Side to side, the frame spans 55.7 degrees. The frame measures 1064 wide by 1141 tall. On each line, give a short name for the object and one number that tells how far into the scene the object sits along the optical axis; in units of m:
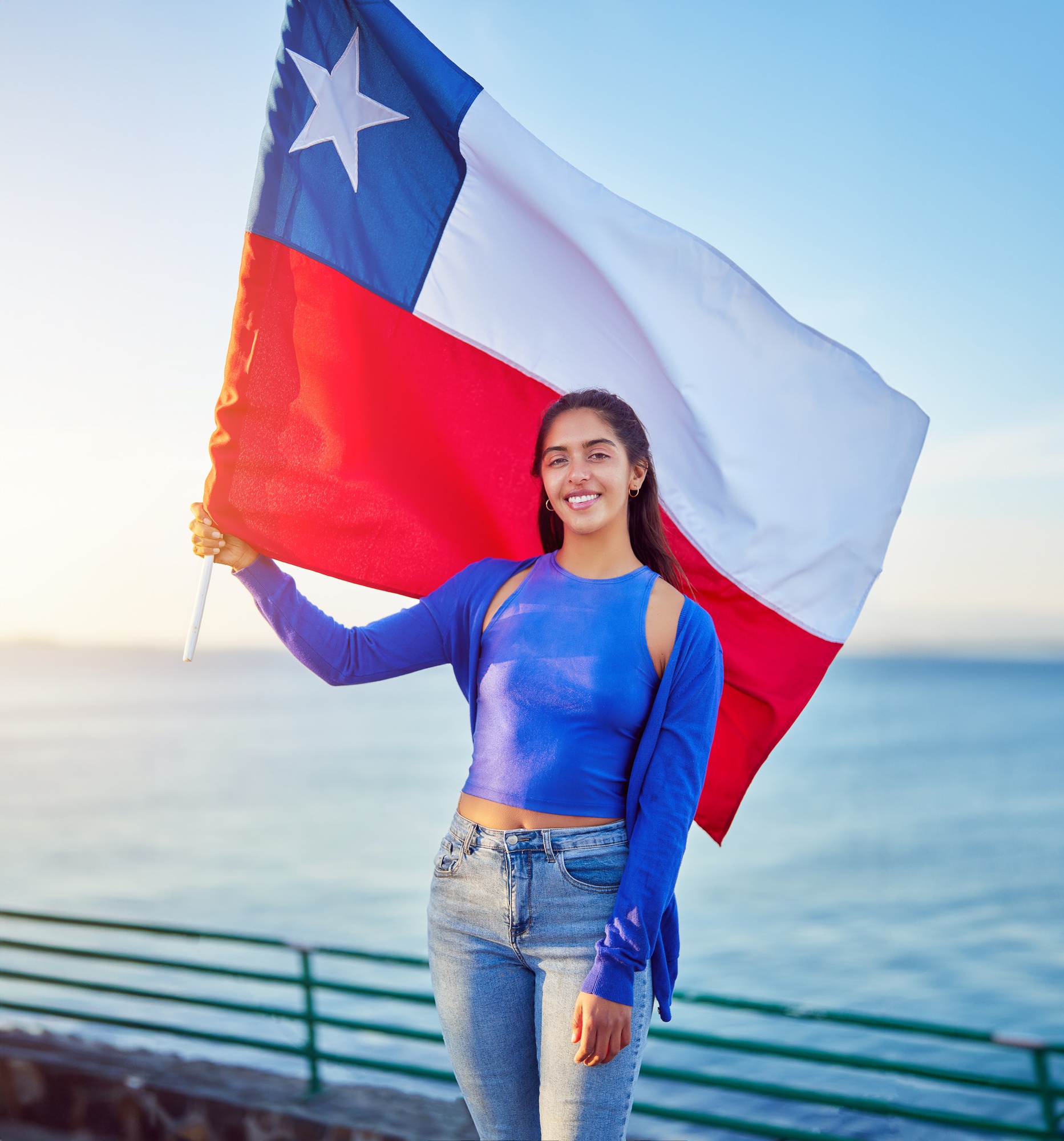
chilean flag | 2.80
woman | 1.93
